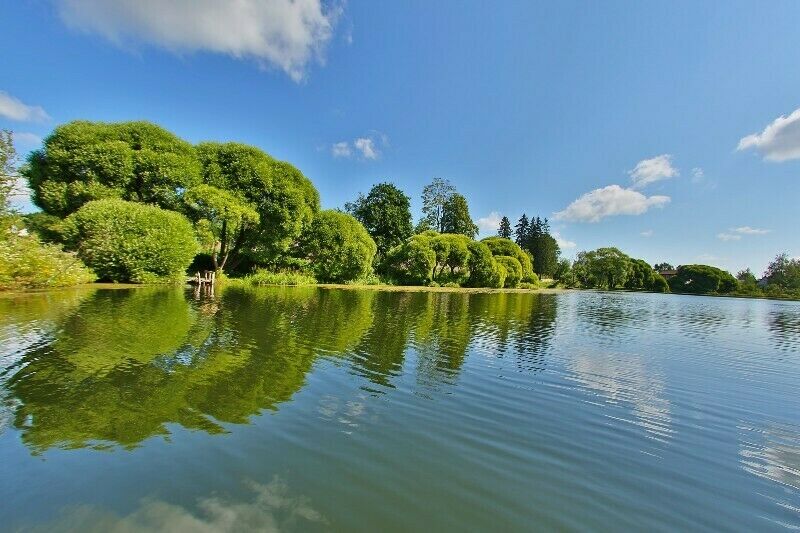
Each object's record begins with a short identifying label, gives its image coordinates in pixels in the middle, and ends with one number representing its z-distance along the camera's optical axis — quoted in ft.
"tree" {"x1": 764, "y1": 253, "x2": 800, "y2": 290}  269.85
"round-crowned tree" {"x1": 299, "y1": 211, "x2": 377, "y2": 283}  135.03
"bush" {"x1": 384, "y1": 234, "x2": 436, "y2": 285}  156.87
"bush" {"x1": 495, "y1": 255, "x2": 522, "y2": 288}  201.77
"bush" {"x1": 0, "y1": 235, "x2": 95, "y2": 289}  61.46
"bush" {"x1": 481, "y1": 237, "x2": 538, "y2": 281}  216.86
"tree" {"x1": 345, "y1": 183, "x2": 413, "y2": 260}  191.72
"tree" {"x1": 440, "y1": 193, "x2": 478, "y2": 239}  236.22
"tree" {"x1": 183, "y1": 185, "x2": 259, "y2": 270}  103.81
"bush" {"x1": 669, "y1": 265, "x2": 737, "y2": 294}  288.30
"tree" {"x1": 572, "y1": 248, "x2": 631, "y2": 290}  307.17
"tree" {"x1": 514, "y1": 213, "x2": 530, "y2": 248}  342.64
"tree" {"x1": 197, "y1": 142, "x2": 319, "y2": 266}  115.24
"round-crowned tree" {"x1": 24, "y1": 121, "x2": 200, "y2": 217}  95.09
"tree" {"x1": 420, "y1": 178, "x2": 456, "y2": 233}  241.76
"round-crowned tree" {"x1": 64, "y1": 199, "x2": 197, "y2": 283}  82.43
